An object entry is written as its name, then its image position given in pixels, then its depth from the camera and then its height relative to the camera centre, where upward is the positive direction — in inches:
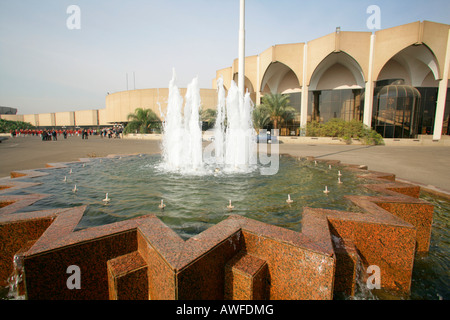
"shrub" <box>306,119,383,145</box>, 804.0 +3.8
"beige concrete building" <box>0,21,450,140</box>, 844.2 +261.4
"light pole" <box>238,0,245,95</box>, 364.5 +142.1
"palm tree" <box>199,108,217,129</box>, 1301.7 +94.9
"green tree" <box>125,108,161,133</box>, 1369.3 +53.7
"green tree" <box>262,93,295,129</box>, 1010.1 +111.8
